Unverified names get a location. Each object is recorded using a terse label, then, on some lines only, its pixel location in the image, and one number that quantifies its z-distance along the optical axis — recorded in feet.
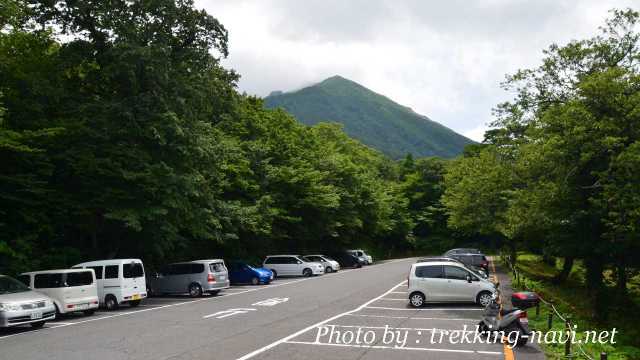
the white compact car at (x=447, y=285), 64.39
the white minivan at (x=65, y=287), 61.26
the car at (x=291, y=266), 132.16
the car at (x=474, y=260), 116.88
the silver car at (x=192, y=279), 83.82
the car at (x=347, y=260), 172.04
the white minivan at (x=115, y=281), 69.46
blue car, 109.40
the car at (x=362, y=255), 176.13
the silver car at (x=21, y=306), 50.96
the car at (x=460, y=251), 133.82
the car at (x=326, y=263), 142.61
